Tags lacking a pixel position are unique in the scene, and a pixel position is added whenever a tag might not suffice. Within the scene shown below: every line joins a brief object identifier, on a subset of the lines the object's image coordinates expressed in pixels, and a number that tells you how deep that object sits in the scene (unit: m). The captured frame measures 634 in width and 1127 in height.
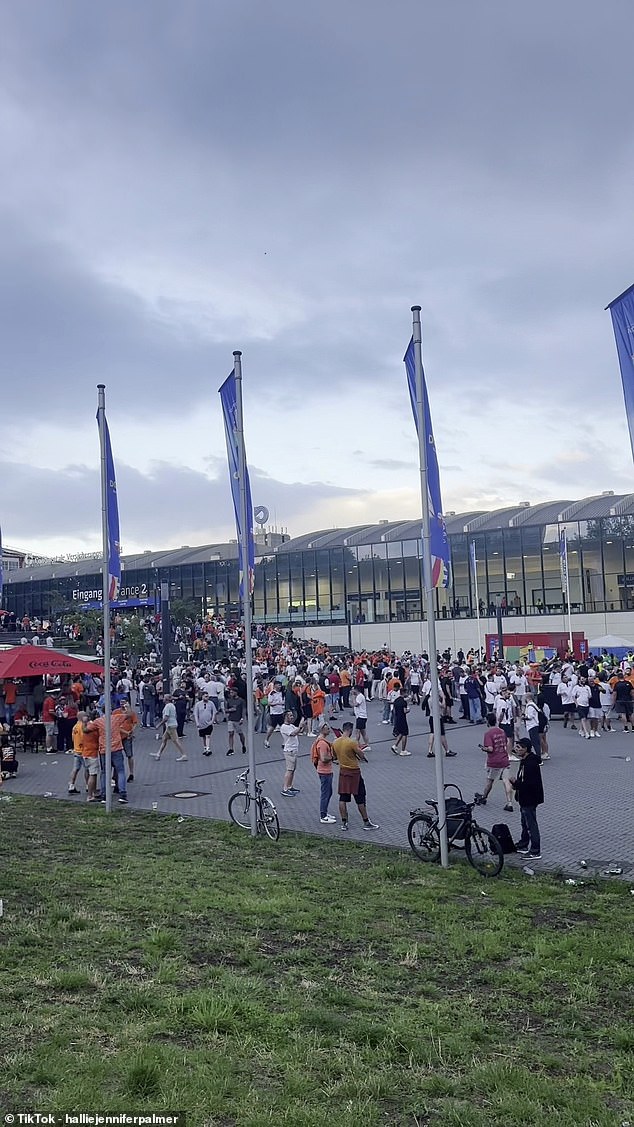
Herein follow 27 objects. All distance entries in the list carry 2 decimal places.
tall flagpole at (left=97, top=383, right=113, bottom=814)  15.00
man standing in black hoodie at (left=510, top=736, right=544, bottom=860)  11.12
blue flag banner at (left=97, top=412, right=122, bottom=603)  15.66
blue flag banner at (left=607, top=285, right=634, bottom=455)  9.17
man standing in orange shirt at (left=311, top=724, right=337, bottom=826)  13.57
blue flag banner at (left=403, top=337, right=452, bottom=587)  11.74
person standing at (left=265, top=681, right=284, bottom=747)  23.59
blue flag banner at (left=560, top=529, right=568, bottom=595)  44.11
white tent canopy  32.75
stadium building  53.59
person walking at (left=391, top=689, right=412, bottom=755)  20.67
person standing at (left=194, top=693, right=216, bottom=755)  21.12
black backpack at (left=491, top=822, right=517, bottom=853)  11.09
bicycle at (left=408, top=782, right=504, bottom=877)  10.80
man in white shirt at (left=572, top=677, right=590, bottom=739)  22.56
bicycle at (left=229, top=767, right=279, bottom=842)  12.63
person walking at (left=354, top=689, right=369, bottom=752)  21.36
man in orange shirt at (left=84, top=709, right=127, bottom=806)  16.23
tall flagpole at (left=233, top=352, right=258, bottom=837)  13.01
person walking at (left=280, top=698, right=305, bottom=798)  15.70
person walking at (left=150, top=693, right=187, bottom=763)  20.34
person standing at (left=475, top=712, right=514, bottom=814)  14.02
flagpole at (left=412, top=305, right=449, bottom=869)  11.03
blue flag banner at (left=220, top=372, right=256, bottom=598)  14.16
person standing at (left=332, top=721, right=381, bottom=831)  13.12
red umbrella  21.38
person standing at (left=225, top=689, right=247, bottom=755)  21.80
